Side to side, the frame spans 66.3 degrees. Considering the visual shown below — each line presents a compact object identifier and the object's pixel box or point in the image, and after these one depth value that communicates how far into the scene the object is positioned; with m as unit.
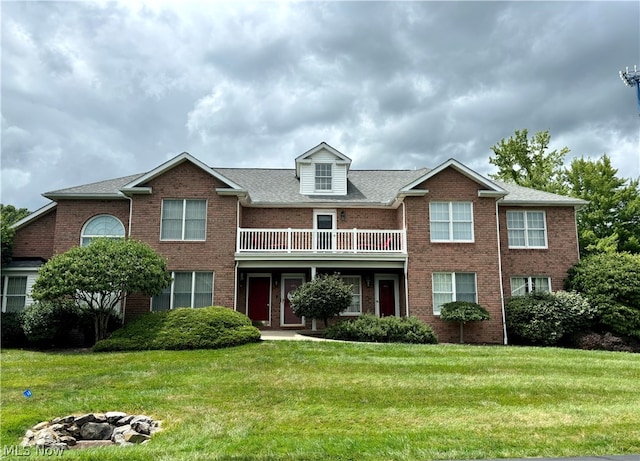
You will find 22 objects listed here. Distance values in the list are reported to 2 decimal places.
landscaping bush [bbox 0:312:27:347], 17.31
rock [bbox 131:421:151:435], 7.23
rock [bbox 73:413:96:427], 7.48
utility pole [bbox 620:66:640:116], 26.52
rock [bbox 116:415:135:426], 7.58
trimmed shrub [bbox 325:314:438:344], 17.03
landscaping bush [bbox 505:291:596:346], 18.25
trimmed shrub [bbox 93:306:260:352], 15.14
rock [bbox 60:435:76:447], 6.82
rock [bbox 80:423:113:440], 7.30
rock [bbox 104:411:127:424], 7.66
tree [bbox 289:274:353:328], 17.95
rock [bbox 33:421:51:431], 7.27
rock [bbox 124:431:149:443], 6.88
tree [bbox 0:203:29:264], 19.67
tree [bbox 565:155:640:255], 31.61
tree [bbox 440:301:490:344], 18.33
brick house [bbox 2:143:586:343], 19.42
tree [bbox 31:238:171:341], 15.68
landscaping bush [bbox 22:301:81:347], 16.56
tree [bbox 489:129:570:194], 34.75
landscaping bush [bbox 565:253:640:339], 18.27
